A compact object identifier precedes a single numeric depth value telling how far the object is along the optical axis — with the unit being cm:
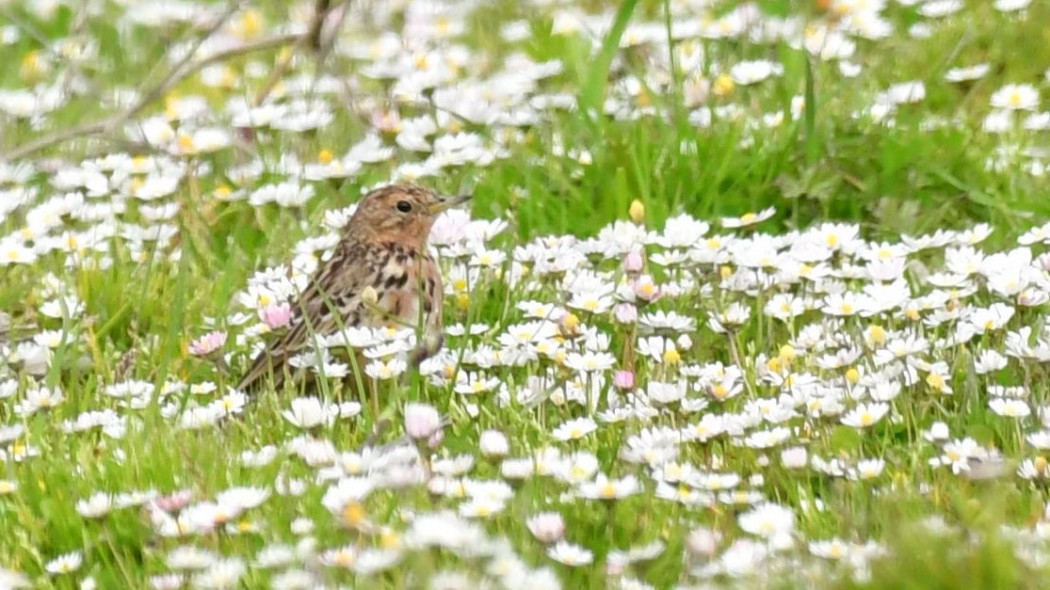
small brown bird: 1249
